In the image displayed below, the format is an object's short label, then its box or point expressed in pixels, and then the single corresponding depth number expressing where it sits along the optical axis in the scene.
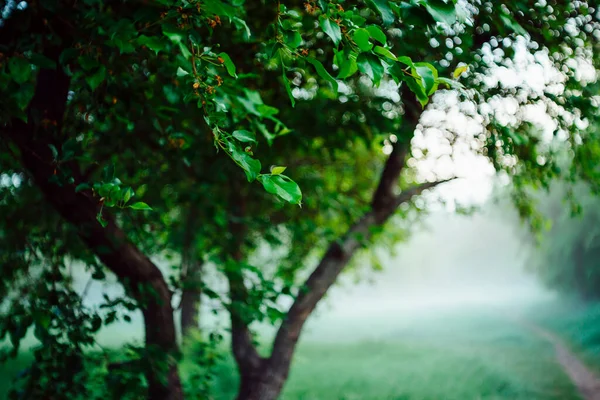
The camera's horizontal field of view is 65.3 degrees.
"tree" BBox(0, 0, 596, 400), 1.88
